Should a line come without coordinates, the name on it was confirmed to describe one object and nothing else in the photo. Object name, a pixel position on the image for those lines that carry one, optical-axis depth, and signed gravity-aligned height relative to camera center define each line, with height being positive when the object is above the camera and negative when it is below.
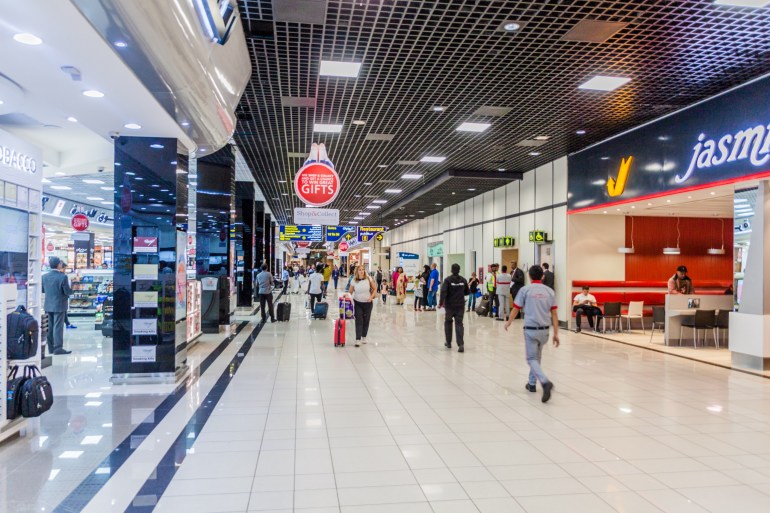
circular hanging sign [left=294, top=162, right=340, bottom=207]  9.54 +1.50
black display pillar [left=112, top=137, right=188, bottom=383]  6.54 +0.09
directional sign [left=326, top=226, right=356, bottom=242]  23.56 +1.59
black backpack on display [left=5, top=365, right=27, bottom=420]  4.32 -1.04
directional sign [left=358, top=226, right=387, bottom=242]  24.14 +1.66
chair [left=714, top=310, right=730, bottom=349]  9.68 -0.87
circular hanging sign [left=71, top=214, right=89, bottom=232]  15.36 +1.27
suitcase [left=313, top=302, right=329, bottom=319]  14.16 -1.10
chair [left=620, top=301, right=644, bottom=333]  11.81 -0.84
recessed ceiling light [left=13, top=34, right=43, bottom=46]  3.58 +1.51
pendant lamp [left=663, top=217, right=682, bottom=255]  13.03 +0.49
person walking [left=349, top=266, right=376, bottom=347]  9.63 -0.52
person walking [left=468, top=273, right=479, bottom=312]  16.98 -0.64
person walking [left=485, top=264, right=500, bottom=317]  15.23 -0.43
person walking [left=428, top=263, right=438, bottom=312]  16.09 -0.56
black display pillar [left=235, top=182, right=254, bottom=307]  15.95 +0.88
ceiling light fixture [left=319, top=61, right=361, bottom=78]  6.95 +2.60
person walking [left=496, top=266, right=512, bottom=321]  14.25 -0.64
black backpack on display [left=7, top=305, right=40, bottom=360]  4.41 -0.57
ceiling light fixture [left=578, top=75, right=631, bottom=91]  7.49 +2.62
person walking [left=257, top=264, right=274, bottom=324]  13.27 -0.51
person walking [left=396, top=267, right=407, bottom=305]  20.28 -0.67
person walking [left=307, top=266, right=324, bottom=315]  14.74 -0.45
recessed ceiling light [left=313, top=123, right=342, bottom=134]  10.05 +2.64
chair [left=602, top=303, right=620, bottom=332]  11.80 -0.86
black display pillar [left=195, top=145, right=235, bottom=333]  11.16 +0.74
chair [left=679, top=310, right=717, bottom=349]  9.59 -0.85
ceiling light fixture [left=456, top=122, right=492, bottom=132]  9.95 +2.64
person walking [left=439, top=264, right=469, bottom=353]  9.08 -0.50
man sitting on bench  12.02 -0.83
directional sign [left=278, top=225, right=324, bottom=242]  23.92 +1.56
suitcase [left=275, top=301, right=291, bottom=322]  13.60 -1.09
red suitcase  9.62 -1.16
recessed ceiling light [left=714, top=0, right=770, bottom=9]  5.23 +2.57
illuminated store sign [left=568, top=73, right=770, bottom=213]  7.43 +1.94
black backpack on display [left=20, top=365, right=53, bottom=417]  4.38 -1.04
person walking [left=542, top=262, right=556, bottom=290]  12.78 -0.17
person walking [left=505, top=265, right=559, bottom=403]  5.98 -0.50
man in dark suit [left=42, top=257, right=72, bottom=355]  8.57 -0.50
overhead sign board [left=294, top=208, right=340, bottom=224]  13.72 +1.34
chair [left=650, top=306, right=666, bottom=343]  11.02 -0.90
